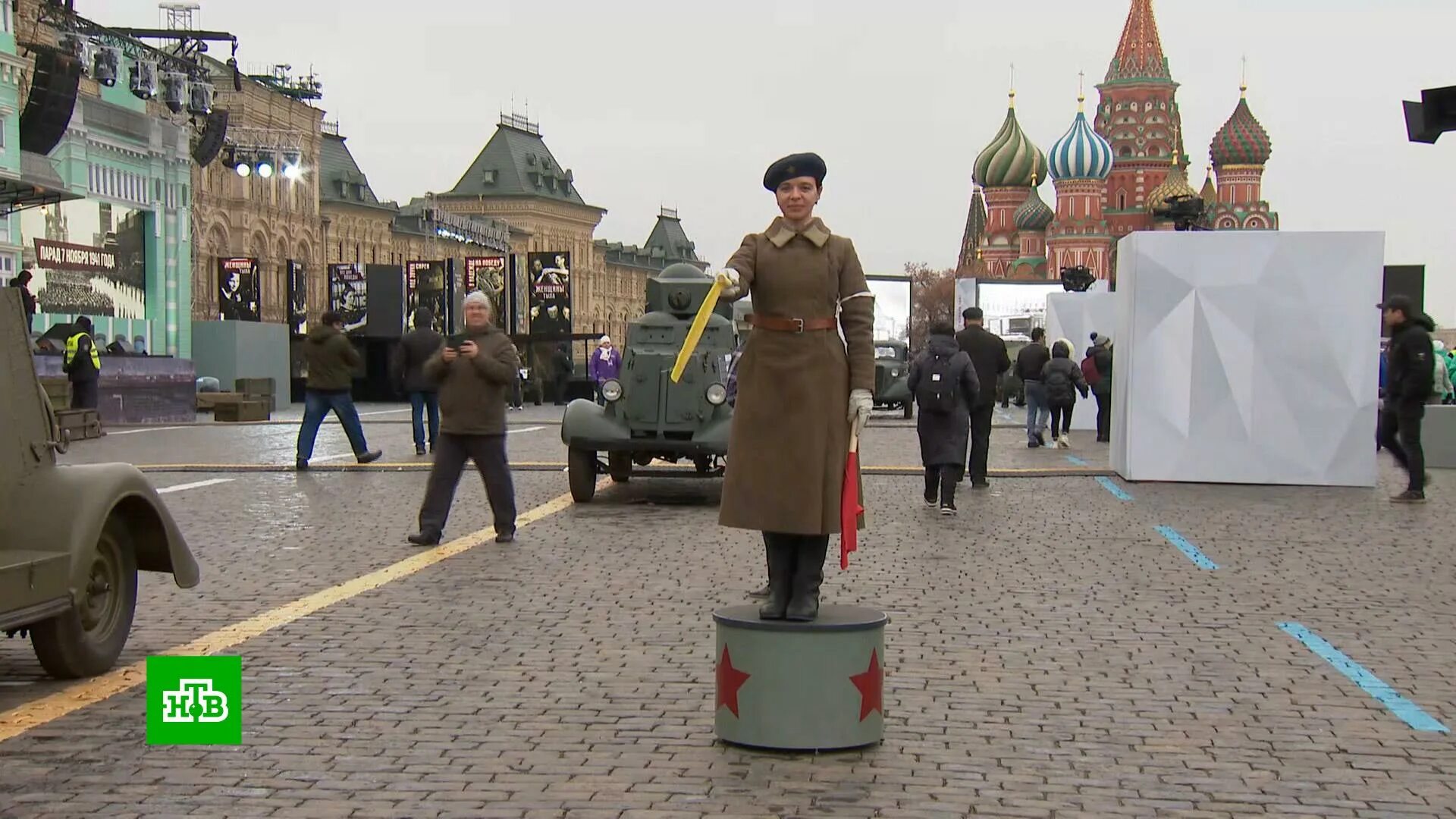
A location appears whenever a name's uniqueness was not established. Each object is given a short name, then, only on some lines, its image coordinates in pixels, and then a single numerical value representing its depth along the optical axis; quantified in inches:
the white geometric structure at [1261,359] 668.7
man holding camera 457.1
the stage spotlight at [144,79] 1530.5
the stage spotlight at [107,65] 1498.5
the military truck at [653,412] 577.3
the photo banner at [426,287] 1854.1
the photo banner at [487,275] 1932.8
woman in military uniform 231.6
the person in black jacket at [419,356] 761.0
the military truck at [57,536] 241.8
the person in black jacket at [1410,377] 582.9
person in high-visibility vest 994.1
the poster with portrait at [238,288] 1851.6
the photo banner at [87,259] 1546.5
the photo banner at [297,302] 1882.4
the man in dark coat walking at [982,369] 645.3
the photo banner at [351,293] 1766.7
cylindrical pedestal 213.2
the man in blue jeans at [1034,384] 964.0
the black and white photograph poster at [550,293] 1886.1
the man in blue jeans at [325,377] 717.9
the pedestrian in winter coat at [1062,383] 940.0
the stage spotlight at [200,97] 1646.2
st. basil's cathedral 4512.8
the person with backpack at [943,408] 554.6
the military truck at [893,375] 1439.5
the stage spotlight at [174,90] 1602.2
